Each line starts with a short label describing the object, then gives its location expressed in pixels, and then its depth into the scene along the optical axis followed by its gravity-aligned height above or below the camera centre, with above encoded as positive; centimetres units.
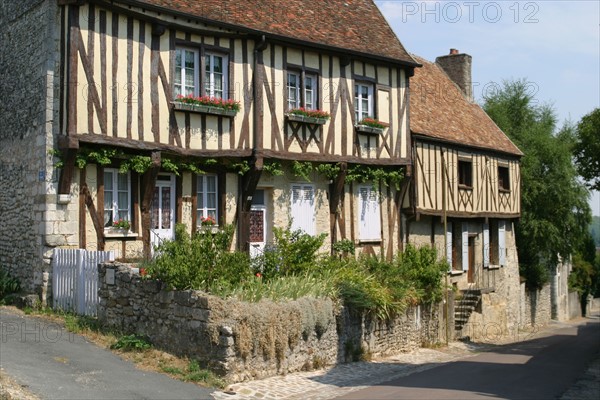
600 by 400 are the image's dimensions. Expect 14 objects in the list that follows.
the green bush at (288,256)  1471 -31
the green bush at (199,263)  1157 -36
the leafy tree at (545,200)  2792 +156
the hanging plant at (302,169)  1703 +174
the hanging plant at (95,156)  1352 +166
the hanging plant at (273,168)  1647 +171
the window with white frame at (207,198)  1581 +99
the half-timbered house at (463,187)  2148 +174
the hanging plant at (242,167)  1612 +169
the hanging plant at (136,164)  1414 +156
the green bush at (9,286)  1452 -87
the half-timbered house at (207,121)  1356 +265
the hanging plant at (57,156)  1341 +164
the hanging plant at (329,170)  1766 +177
